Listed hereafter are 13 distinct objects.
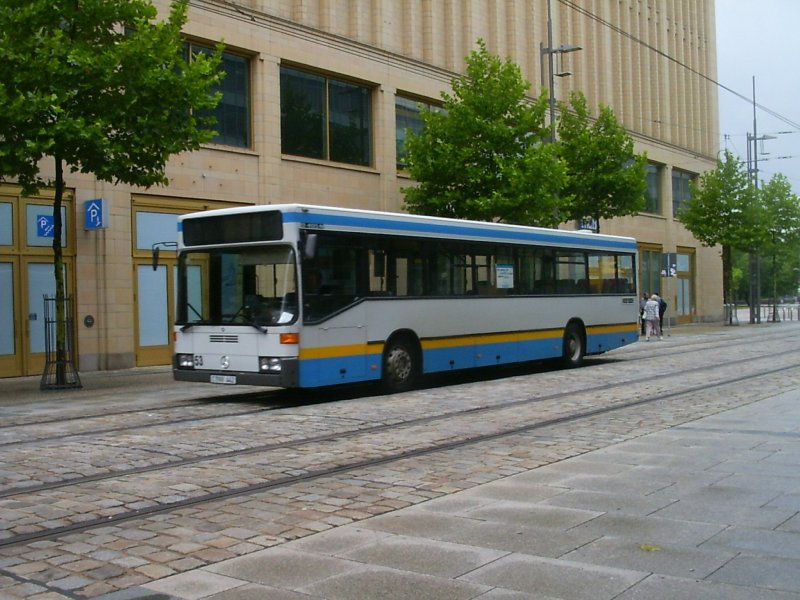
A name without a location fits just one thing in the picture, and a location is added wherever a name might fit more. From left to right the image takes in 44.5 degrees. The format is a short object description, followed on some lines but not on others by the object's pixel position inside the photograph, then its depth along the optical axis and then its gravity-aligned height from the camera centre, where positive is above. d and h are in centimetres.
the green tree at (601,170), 3394 +455
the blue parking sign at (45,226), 2138 +189
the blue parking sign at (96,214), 2173 +217
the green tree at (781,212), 5569 +479
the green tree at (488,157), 2727 +416
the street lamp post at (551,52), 3091 +795
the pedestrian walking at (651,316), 3466 -61
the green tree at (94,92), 1573 +367
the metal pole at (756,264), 5237 +174
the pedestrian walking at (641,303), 4005 -17
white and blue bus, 1362 +14
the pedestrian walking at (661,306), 3883 -30
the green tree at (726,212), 4825 +424
